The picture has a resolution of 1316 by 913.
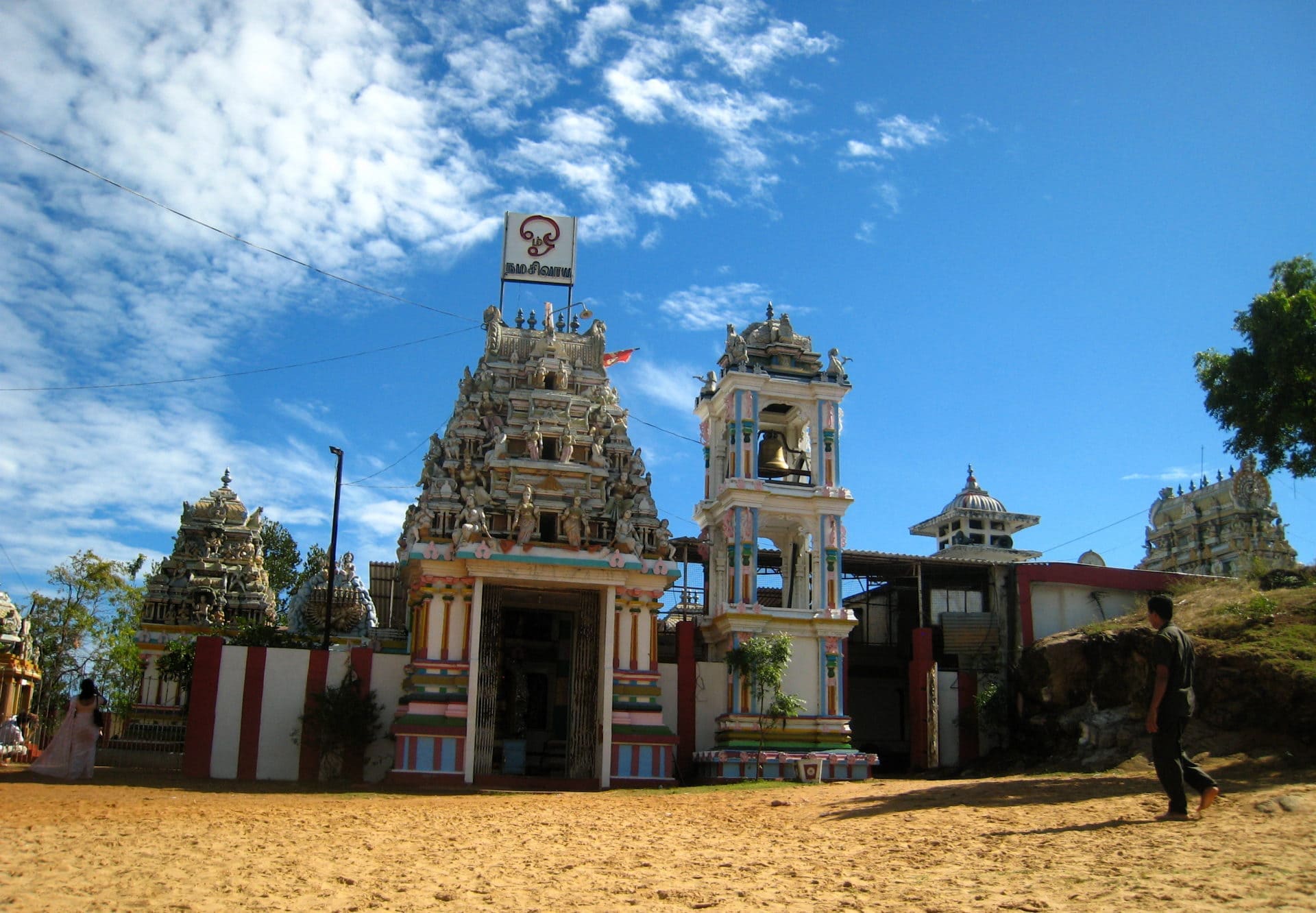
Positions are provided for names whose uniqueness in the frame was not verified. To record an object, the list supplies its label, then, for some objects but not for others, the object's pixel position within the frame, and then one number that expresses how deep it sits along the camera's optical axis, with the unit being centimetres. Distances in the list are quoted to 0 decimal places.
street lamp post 3022
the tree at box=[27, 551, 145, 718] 5169
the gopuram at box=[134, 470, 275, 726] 4116
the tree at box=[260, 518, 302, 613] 5919
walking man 1192
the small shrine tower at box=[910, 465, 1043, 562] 5578
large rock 1822
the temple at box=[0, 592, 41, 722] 3941
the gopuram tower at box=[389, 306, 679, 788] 2731
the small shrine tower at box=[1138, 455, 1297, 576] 5575
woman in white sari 2369
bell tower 3048
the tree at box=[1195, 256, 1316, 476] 2223
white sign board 3412
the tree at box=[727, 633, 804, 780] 2998
